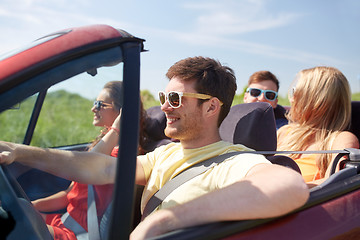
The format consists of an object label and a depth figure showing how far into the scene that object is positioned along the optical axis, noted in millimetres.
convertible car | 959
